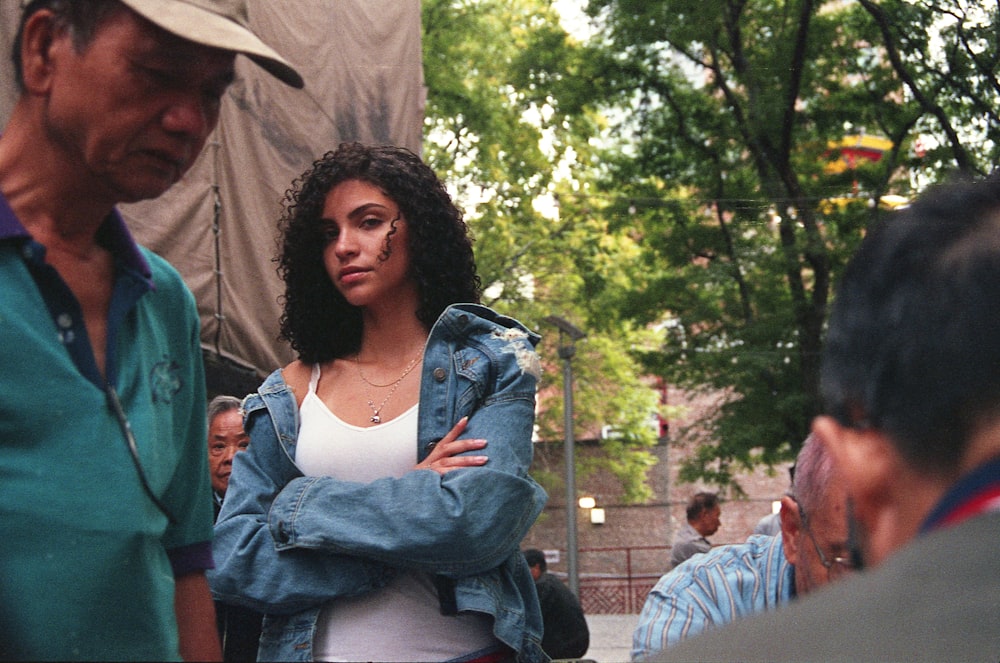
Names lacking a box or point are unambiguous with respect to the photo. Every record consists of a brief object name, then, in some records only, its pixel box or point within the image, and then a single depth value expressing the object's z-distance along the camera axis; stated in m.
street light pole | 17.39
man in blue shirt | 2.61
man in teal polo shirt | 1.38
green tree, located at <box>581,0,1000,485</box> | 15.46
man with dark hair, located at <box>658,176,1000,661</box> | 0.73
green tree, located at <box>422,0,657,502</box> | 18.38
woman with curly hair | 2.16
